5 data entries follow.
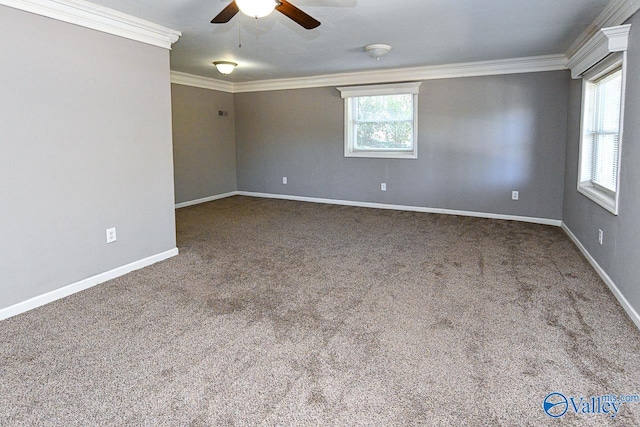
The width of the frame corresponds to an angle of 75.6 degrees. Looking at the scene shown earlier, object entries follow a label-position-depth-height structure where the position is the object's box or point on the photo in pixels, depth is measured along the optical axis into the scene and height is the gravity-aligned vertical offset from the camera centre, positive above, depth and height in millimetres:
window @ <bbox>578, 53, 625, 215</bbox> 3409 +275
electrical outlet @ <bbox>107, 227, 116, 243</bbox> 3490 -606
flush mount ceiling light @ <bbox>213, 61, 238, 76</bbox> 5439 +1270
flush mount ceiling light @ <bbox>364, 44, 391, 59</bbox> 4504 +1238
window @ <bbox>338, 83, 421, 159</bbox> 6289 +650
